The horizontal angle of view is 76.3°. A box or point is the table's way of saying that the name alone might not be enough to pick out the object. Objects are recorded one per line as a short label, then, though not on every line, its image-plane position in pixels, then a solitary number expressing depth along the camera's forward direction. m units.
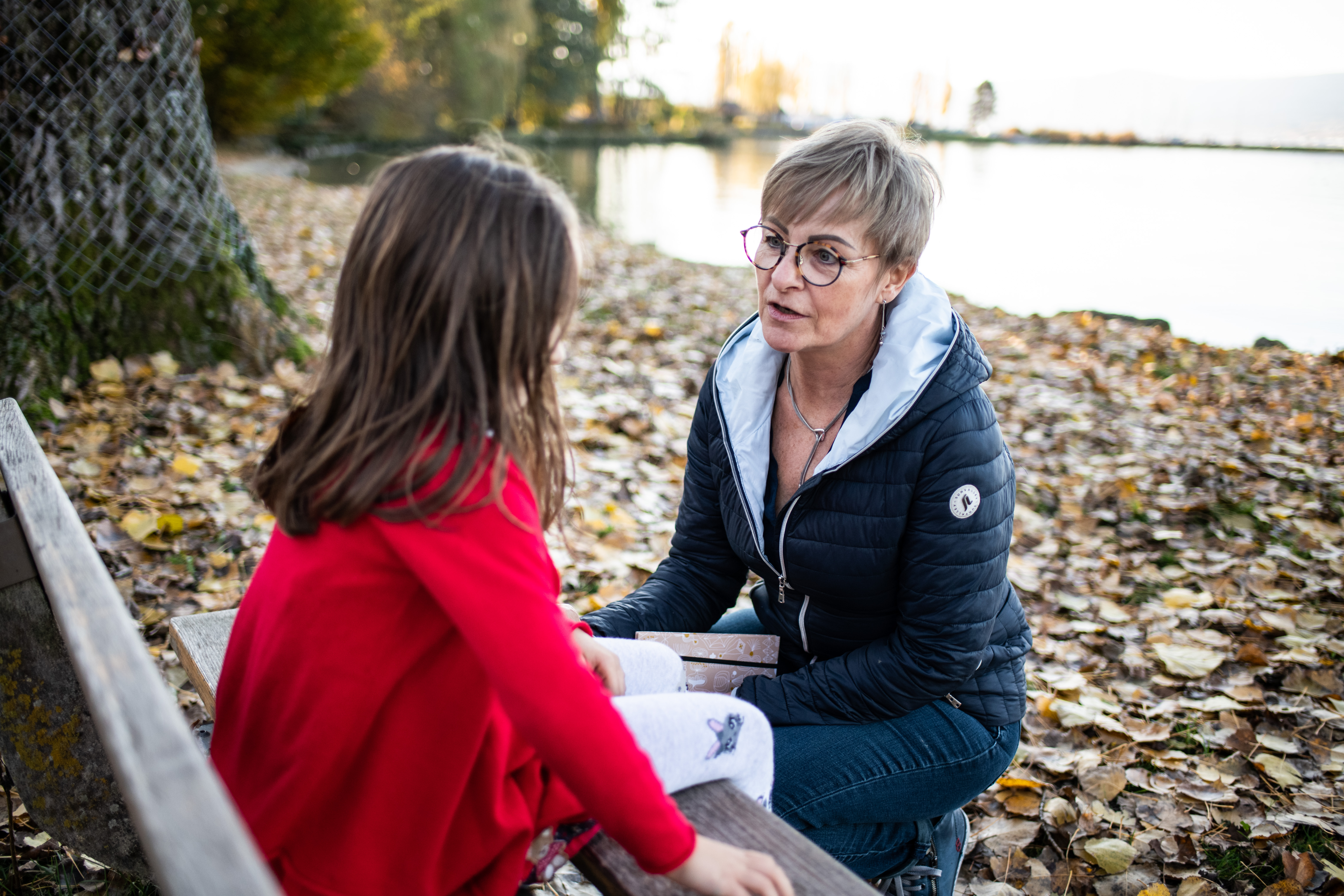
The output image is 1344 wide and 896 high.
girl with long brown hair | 1.03
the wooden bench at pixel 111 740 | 0.71
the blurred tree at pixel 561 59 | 44.00
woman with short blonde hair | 1.77
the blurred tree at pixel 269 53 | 17.98
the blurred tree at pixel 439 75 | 31.25
